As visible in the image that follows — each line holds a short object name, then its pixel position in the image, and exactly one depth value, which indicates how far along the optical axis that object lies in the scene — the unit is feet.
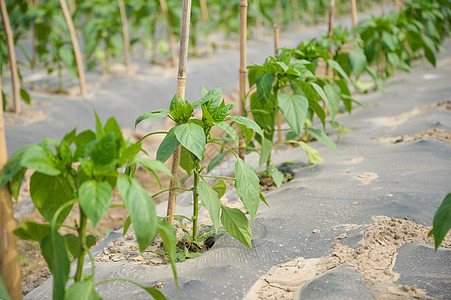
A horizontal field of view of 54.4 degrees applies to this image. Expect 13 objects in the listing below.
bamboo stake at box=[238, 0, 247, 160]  6.97
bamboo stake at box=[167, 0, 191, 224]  5.33
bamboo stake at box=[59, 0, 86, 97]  12.43
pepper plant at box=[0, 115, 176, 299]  3.29
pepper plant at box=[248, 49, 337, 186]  6.07
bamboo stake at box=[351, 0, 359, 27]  13.10
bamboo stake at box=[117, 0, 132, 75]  15.48
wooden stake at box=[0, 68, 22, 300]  3.70
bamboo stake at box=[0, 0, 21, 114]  10.82
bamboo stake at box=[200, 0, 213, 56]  18.45
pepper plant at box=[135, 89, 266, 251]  4.44
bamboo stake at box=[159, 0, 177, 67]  16.52
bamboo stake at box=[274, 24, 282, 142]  9.12
